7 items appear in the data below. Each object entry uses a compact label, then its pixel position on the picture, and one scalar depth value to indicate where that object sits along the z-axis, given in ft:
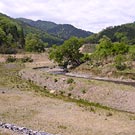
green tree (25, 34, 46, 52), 335.24
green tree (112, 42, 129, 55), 205.10
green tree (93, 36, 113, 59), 202.47
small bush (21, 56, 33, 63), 261.16
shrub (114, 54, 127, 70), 171.78
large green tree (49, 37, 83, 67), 210.38
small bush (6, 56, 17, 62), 255.66
